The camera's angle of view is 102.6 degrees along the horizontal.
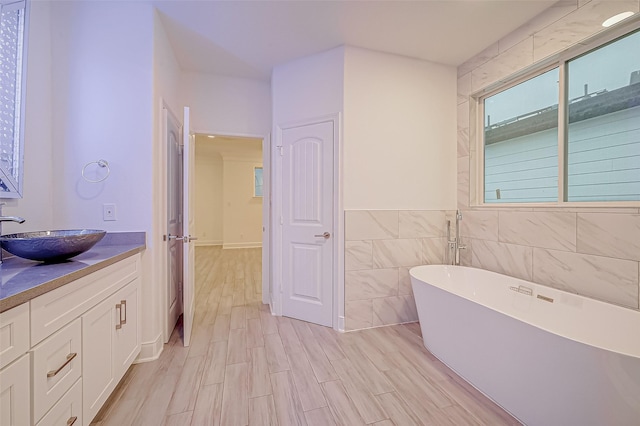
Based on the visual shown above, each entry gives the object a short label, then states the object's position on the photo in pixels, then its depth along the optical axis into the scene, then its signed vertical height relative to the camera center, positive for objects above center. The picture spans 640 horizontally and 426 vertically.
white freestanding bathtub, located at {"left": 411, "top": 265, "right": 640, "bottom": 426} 1.09 -0.77
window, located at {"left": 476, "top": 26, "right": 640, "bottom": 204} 1.74 +0.67
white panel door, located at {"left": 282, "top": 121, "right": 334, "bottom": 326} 2.62 -0.12
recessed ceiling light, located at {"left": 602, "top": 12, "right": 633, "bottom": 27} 1.64 +1.27
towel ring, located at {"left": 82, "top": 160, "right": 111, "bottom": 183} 1.90 +0.32
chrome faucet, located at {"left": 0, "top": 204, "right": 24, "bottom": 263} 1.25 -0.04
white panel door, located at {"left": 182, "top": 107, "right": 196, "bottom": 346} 2.18 -0.19
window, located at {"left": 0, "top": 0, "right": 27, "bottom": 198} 1.48 +0.71
